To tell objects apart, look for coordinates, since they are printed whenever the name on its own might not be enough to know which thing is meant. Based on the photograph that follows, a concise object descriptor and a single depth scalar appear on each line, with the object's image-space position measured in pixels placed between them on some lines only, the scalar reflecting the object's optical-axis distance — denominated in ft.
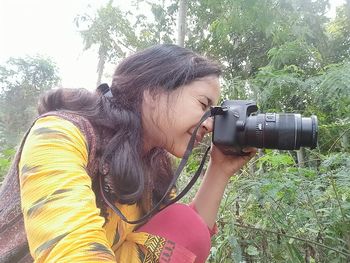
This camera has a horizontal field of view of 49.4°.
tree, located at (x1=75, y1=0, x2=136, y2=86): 24.30
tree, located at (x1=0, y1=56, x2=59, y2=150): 35.09
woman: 2.00
